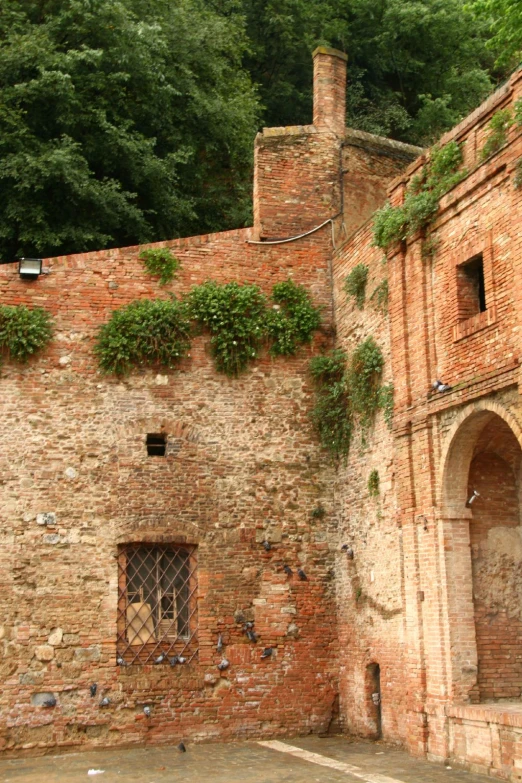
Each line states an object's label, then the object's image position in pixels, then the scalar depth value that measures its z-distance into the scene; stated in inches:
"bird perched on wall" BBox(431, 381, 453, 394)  414.6
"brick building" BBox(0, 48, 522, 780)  406.9
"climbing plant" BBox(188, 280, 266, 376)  525.0
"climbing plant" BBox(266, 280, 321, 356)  536.1
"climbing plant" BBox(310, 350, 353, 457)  518.3
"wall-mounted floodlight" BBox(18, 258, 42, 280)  502.6
